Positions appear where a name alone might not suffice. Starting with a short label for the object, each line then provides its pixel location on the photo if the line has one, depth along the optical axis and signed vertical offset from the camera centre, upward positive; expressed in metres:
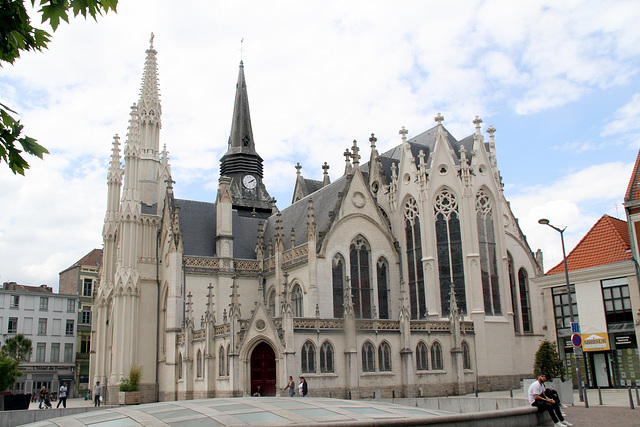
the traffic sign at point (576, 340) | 24.80 +0.39
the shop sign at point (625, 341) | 33.93 +0.43
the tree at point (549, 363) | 29.19 -0.53
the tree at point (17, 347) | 63.22 +1.99
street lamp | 26.90 +5.11
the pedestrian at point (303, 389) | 27.56 -1.26
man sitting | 16.02 -1.29
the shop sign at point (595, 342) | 34.91 +0.44
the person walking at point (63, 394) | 36.16 -1.57
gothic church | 33.97 +4.70
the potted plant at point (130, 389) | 40.96 -1.54
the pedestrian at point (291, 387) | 28.58 -1.23
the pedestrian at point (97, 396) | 36.31 -1.69
